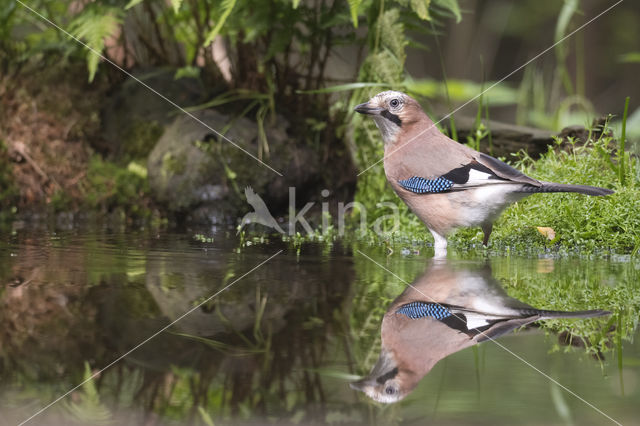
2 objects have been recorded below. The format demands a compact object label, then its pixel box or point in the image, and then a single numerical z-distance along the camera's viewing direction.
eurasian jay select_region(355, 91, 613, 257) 8.21
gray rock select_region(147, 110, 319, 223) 13.00
